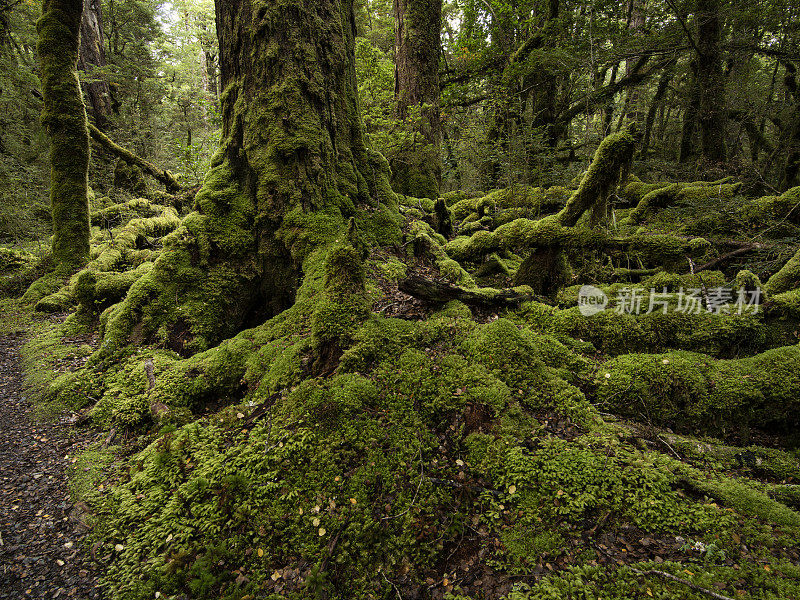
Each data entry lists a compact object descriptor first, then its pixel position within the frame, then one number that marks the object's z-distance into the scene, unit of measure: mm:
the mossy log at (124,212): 11477
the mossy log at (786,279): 4668
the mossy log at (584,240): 5031
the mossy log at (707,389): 3281
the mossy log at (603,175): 4250
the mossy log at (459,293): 4523
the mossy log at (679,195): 7984
